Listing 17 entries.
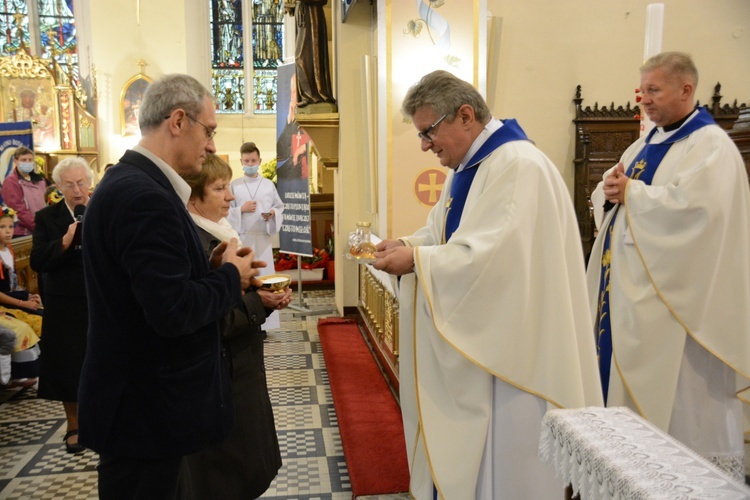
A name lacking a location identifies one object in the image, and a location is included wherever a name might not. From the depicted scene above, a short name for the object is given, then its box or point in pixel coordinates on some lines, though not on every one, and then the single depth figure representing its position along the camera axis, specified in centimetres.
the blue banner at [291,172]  669
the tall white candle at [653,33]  335
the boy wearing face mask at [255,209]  608
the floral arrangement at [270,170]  1191
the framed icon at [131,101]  1559
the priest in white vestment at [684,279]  278
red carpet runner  306
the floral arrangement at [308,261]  884
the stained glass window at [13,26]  1577
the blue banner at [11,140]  706
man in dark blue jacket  156
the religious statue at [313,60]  614
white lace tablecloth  104
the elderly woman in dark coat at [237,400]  224
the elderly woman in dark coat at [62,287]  327
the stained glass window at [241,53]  1614
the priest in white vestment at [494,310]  205
